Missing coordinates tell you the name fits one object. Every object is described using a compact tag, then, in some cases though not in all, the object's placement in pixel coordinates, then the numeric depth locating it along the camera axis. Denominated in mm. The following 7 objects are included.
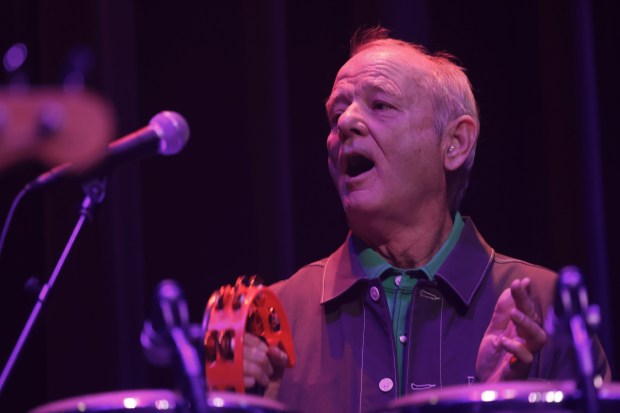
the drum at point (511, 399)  3696
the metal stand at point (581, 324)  3599
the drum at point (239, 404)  3796
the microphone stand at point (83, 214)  4081
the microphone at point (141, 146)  4066
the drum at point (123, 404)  3801
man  4253
